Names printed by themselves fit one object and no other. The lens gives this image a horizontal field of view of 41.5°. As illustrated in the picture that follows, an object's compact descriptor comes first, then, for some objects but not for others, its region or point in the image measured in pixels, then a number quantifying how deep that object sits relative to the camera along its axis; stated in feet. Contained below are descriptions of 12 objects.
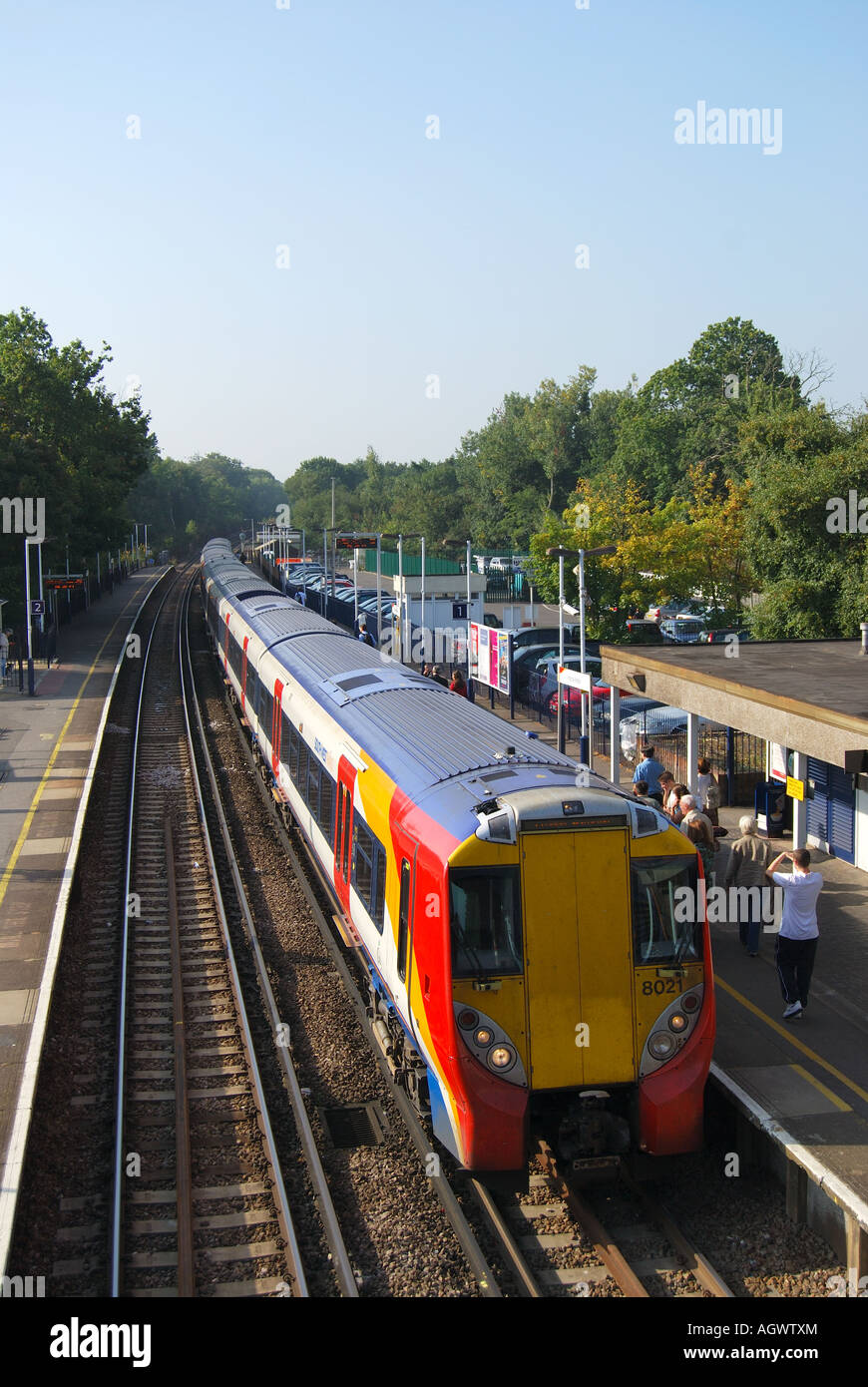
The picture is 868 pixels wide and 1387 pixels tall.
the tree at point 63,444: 126.31
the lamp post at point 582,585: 65.66
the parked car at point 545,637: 115.24
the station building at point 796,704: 43.29
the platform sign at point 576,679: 63.72
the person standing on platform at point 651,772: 50.80
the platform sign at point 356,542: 165.40
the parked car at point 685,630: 141.50
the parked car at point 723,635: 109.85
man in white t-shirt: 32.99
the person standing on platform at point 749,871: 38.09
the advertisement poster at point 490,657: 91.45
